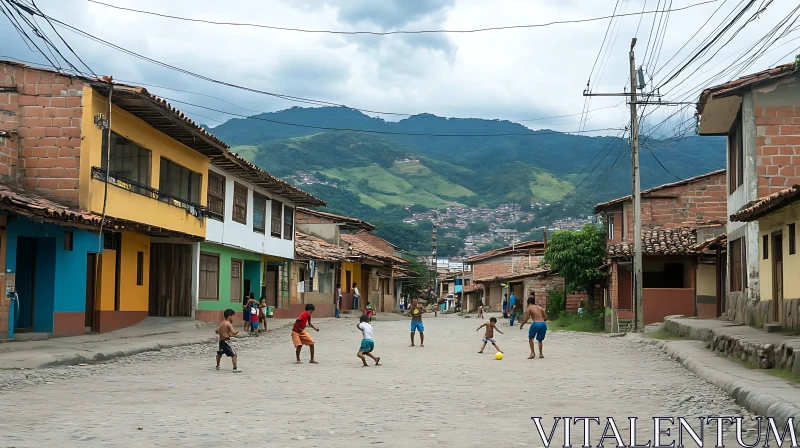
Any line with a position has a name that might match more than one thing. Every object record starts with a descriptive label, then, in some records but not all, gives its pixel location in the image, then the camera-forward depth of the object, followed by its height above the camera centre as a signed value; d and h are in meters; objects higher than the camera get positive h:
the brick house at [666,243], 31.38 +1.72
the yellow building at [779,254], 16.73 +0.74
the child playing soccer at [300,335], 17.05 -1.10
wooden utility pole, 27.53 +1.48
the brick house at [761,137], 20.31 +3.69
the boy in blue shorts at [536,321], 19.11 -0.86
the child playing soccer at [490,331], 20.23 -1.15
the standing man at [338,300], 41.88 -0.92
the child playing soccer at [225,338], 15.32 -1.07
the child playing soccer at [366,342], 16.70 -1.20
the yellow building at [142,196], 19.86 +2.23
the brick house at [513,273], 50.03 +0.74
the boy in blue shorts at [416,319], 23.06 -1.01
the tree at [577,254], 37.12 +1.36
